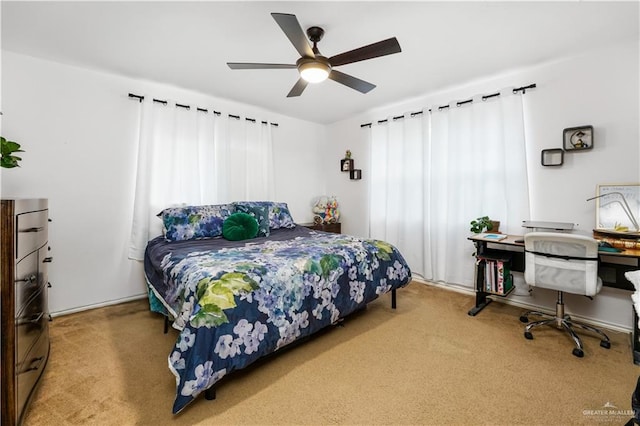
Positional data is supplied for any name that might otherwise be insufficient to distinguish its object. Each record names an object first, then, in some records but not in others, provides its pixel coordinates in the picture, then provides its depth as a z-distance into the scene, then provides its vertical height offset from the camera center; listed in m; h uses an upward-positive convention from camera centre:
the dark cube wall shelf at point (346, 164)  4.53 +0.80
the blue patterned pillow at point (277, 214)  3.52 +0.00
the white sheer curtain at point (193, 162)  3.09 +0.66
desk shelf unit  2.67 -0.57
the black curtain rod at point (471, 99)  2.85 +1.28
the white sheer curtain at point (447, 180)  2.96 +0.42
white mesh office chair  2.02 -0.41
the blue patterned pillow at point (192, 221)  2.82 -0.07
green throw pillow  2.92 -0.13
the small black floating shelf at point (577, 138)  2.51 +0.69
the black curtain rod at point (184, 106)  3.05 +1.29
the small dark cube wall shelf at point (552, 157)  2.68 +0.55
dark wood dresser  1.23 -0.43
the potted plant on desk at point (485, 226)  2.95 -0.13
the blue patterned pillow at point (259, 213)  3.18 +0.02
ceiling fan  1.66 +1.07
